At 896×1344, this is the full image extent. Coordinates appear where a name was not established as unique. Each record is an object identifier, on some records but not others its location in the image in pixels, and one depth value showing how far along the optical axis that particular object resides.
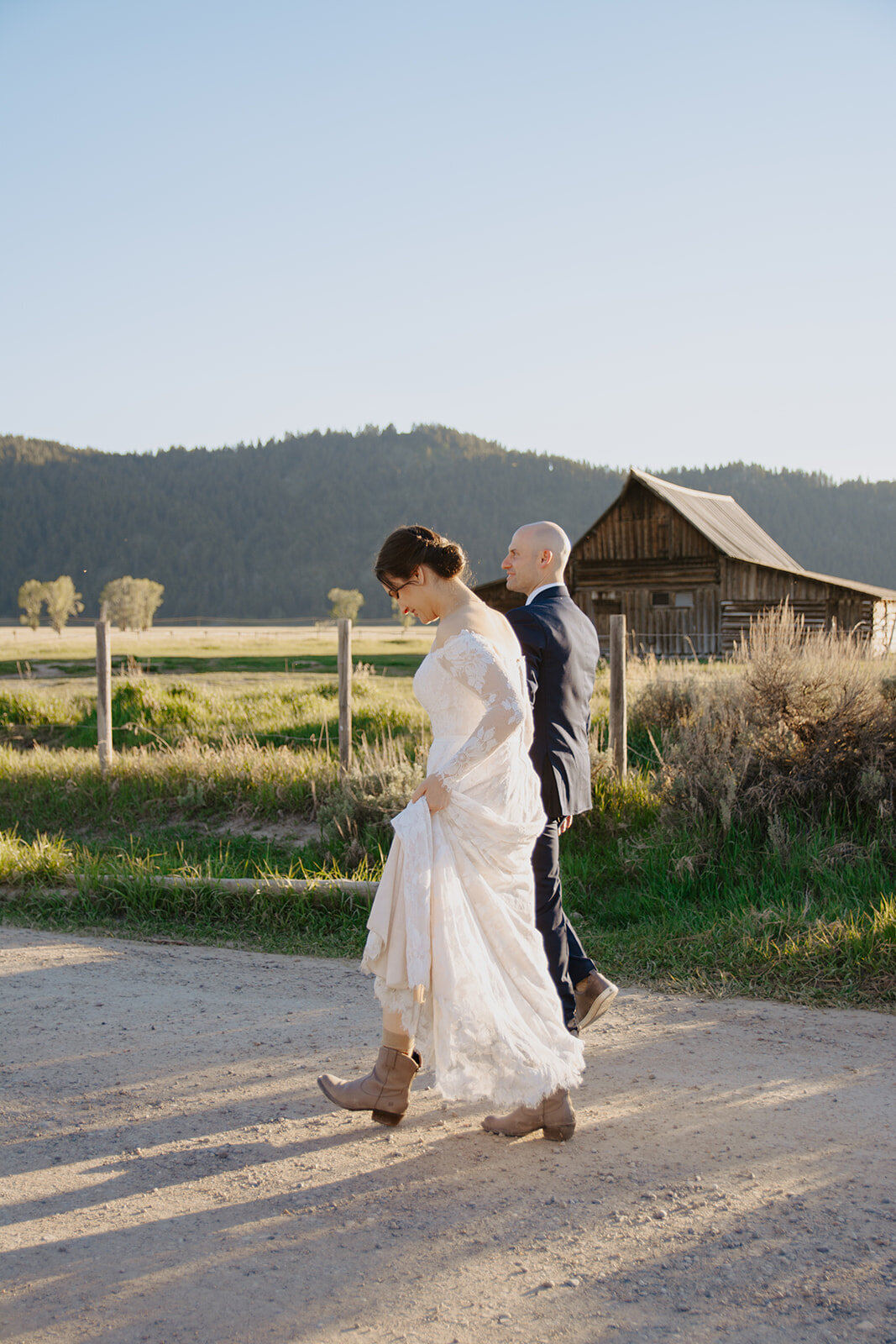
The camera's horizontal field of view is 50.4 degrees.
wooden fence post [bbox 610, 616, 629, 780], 8.49
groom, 3.76
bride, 3.21
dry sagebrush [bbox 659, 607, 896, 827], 7.06
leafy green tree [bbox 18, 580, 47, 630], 108.75
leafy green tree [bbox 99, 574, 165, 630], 117.81
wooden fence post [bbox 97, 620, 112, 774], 10.11
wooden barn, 33.25
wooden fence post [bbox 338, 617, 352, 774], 9.12
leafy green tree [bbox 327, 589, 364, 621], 131.00
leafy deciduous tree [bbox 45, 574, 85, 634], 118.62
